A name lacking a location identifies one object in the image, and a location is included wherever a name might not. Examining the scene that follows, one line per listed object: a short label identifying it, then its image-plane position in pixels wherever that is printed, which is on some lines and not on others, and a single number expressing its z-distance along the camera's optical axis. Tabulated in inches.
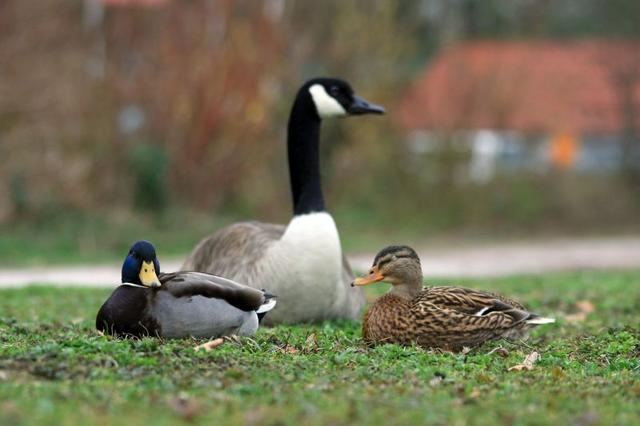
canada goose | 795.4
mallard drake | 633.6
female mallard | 663.8
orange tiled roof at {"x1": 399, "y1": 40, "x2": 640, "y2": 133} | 2519.7
